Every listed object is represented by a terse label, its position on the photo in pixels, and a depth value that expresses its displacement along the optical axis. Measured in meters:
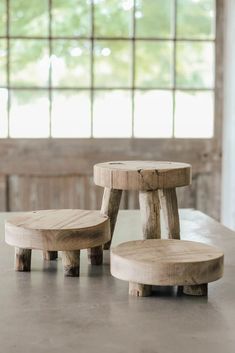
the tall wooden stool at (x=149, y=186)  1.71
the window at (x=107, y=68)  3.64
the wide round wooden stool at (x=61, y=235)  1.61
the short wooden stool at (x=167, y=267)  1.48
